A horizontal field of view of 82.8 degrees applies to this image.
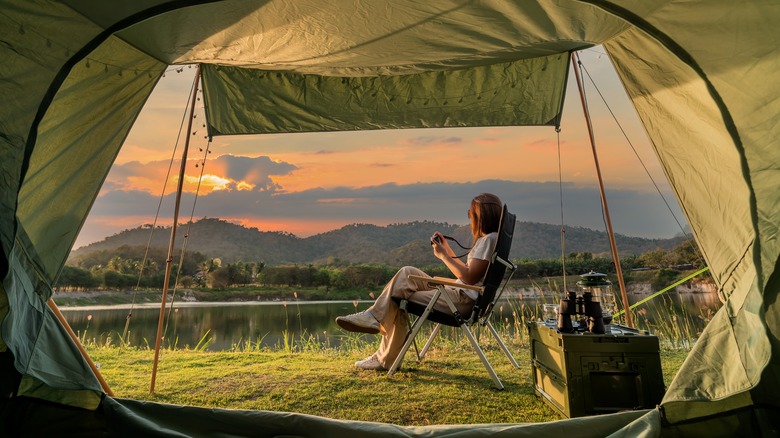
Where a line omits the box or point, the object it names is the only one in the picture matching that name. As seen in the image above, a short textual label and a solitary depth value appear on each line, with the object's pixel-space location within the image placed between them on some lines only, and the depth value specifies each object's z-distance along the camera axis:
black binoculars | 1.95
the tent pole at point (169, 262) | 2.78
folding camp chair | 2.88
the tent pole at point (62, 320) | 1.90
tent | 1.56
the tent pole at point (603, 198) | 3.00
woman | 3.08
